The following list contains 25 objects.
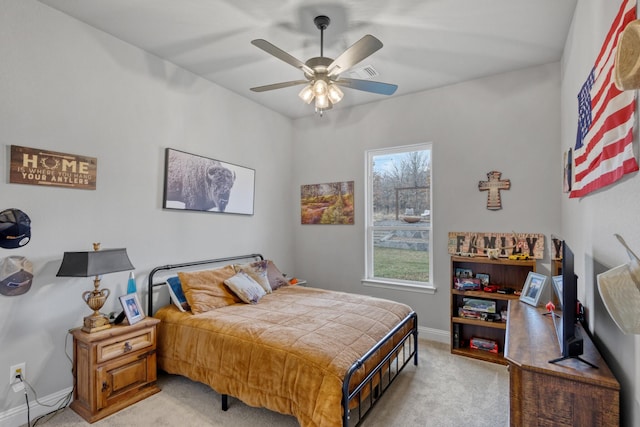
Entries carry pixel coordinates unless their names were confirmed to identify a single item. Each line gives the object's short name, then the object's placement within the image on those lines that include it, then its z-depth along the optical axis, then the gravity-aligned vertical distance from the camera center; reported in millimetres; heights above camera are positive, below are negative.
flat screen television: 1456 -436
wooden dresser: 1271 -709
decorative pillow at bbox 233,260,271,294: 3529 -571
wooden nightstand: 2268 -1119
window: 3959 +63
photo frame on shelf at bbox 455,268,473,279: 3525 -571
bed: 1912 -882
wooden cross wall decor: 3427 +382
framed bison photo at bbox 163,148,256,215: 3234 +414
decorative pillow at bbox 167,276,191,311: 2914 -682
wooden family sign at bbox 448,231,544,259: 3240 -229
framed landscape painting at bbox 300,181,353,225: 4426 +266
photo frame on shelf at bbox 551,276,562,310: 2367 -477
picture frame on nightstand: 2514 -707
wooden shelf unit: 3228 -826
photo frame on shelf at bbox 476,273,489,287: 3428 -610
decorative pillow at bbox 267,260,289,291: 3754 -681
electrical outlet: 2185 -1075
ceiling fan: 2086 +1116
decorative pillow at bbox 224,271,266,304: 3154 -679
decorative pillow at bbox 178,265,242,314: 2891 -662
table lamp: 2219 -341
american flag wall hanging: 1221 +464
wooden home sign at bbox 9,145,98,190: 2227 +394
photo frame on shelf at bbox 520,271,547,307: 2645 -569
